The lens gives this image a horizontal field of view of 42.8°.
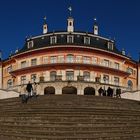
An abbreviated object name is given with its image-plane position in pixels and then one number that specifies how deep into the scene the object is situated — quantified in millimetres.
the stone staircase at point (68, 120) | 11314
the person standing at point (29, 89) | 17656
